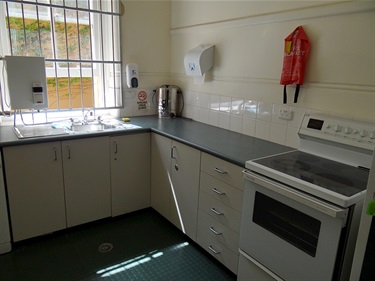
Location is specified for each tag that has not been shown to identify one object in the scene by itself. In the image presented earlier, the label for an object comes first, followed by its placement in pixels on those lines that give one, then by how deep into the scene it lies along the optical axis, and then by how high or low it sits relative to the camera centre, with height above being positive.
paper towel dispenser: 2.63 +0.14
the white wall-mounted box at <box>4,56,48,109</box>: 2.22 -0.10
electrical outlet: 2.12 -0.26
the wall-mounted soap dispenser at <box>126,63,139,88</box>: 2.98 -0.02
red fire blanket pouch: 1.96 +0.14
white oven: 1.33 -0.60
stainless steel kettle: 3.09 -0.27
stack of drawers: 1.91 -0.90
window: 2.46 +0.23
